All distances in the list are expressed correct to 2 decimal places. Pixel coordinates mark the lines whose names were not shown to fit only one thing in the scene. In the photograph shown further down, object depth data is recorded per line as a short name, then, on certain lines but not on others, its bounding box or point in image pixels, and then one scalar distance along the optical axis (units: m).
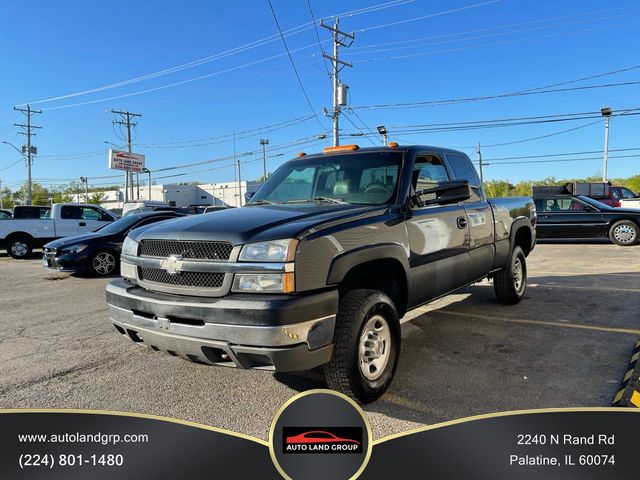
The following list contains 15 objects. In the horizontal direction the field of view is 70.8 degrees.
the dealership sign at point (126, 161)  47.74
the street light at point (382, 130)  32.88
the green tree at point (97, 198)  88.06
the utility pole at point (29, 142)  55.09
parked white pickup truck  14.91
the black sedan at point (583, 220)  13.48
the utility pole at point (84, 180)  101.71
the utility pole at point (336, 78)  28.79
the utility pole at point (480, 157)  68.97
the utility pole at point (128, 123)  50.12
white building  80.44
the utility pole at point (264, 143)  74.56
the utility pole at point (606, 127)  36.62
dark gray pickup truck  2.68
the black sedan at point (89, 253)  9.65
